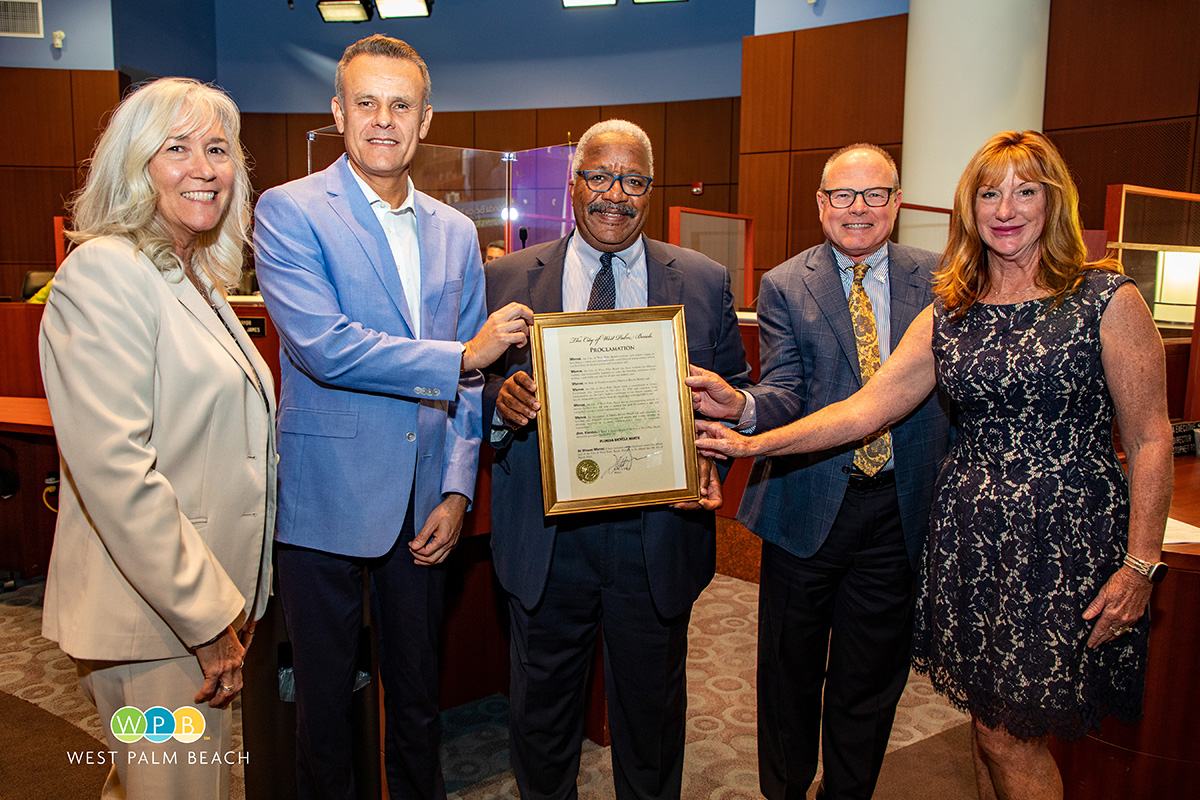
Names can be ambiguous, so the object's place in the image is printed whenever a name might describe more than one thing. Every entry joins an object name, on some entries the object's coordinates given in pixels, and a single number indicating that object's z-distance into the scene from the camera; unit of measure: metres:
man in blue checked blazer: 2.11
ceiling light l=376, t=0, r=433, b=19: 8.75
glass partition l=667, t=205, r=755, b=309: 8.55
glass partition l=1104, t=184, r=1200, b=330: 3.43
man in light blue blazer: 1.70
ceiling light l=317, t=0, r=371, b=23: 8.83
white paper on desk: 2.01
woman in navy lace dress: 1.62
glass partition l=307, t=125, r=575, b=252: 7.10
